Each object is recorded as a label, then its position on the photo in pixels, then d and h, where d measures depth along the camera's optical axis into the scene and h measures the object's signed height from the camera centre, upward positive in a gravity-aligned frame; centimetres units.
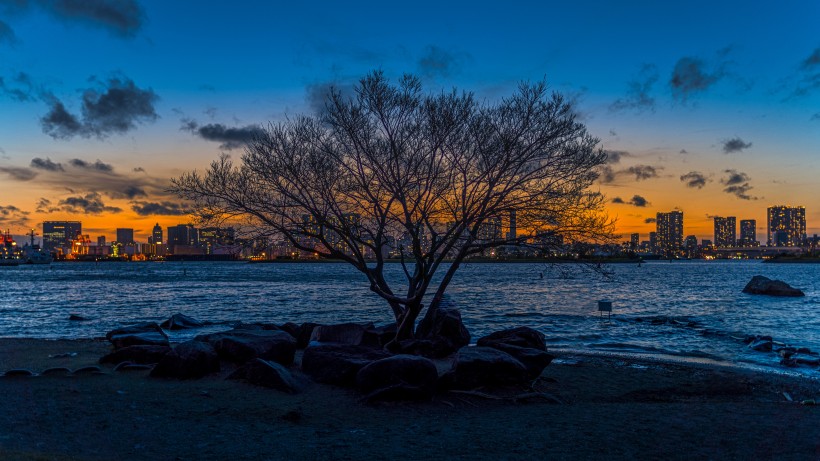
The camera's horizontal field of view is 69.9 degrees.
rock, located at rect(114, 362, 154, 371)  1584 -330
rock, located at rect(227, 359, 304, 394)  1377 -314
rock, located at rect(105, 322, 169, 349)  1925 -316
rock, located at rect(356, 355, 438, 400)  1287 -297
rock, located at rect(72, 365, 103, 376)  1514 -327
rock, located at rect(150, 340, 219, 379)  1487 -303
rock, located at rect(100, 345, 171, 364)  1686 -317
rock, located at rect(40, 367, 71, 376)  1489 -325
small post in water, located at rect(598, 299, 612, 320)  3416 -341
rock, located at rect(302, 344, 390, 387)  1453 -294
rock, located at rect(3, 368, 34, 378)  1431 -316
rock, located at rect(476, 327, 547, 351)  1875 -300
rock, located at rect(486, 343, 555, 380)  1529 -295
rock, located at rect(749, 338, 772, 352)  2508 -421
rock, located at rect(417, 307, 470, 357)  2059 -290
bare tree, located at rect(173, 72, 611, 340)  1733 +202
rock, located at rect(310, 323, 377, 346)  1925 -290
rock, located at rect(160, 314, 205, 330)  3031 -411
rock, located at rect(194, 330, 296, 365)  1672 -292
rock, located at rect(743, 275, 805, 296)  6125 -423
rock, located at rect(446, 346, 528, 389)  1402 -299
